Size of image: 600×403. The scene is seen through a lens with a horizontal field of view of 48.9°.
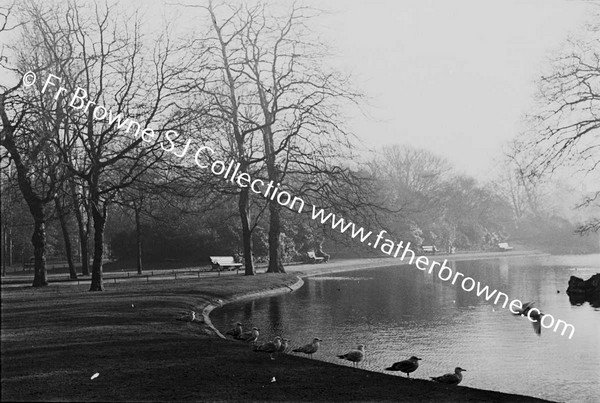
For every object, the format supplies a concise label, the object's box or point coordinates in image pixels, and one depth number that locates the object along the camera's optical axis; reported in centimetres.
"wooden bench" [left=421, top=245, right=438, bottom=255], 9194
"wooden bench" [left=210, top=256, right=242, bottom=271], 5256
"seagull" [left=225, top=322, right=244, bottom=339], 2042
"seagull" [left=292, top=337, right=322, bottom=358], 1711
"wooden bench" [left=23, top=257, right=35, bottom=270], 6208
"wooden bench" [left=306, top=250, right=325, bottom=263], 6871
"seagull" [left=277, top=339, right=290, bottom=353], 1652
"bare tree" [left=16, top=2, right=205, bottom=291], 3123
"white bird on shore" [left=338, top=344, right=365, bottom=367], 1603
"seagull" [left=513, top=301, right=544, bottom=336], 2375
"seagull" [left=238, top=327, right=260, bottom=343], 1939
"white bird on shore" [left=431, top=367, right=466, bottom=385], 1371
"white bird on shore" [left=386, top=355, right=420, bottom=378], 1465
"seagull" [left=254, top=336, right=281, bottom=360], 1625
